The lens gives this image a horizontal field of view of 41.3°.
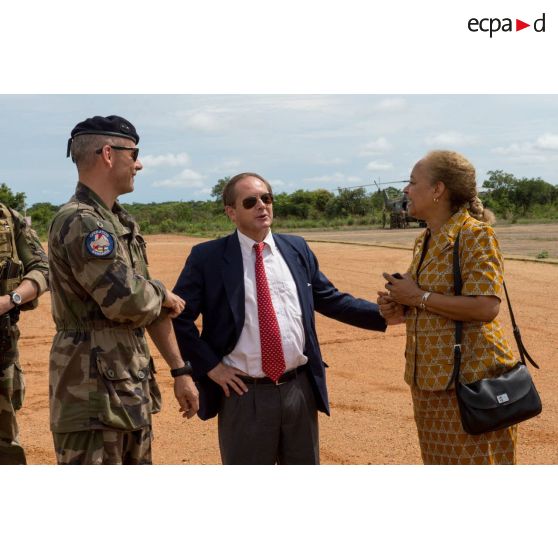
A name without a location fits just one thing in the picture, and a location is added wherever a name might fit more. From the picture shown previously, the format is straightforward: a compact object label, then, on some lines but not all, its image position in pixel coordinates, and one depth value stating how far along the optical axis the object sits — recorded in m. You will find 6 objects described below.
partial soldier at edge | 4.42
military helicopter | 43.86
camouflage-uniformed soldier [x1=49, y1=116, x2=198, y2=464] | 3.01
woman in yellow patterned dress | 3.27
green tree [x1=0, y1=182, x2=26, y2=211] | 32.28
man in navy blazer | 3.58
